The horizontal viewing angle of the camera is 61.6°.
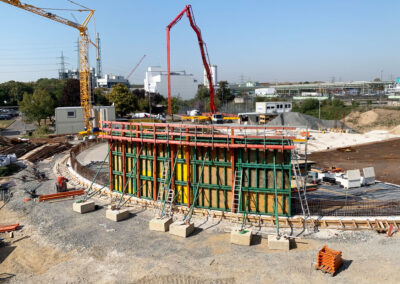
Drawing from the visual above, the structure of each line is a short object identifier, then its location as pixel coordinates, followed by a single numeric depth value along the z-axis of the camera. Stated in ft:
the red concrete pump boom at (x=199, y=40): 163.49
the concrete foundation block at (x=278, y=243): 41.83
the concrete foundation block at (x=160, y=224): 48.69
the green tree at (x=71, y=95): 239.09
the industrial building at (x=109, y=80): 567.18
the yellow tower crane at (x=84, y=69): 172.68
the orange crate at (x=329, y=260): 36.30
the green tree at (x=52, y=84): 289.94
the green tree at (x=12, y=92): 307.58
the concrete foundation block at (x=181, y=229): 46.55
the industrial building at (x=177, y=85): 365.61
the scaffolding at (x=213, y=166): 50.16
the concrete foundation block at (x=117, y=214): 53.36
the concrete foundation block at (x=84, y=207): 57.88
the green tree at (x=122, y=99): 223.30
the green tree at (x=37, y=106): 192.85
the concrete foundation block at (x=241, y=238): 43.37
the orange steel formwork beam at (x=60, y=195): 65.72
